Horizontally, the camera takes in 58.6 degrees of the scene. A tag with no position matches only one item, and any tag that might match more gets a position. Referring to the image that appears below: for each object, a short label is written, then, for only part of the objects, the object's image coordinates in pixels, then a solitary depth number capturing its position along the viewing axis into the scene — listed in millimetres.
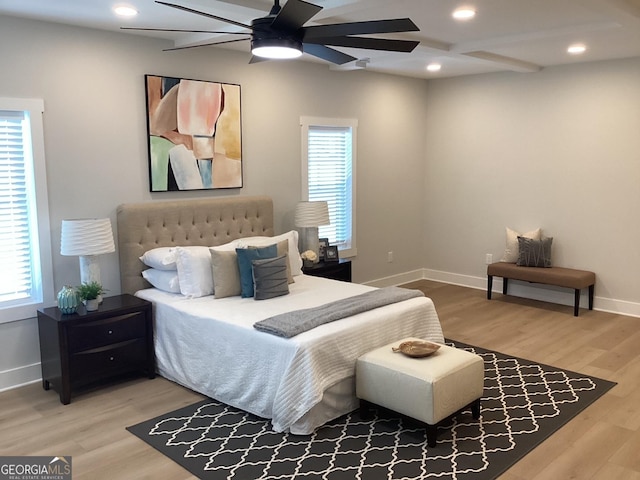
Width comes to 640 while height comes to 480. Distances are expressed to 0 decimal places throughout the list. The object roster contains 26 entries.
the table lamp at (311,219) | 5551
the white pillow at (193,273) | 4328
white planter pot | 3965
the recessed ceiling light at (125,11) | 3654
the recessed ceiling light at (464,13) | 3792
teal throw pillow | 4332
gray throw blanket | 3502
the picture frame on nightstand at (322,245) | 5775
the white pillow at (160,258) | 4375
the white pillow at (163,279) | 4371
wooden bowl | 3406
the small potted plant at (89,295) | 3951
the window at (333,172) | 6012
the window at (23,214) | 4008
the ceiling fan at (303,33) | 2498
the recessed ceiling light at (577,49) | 5023
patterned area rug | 3000
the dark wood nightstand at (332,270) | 5414
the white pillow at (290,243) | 4902
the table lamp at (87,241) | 3936
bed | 3369
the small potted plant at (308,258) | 5492
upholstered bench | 5793
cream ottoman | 3176
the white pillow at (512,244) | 6355
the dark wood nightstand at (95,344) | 3799
